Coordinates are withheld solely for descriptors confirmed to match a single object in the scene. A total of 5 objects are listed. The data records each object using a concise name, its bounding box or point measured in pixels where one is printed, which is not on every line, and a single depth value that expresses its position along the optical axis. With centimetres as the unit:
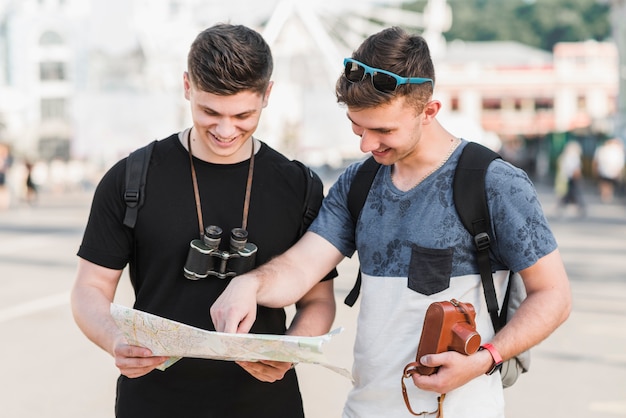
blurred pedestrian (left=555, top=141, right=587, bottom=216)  2020
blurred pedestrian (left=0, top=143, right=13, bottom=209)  2649
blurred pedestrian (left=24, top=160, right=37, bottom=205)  2853
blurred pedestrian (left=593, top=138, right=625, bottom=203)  2534
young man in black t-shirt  262
